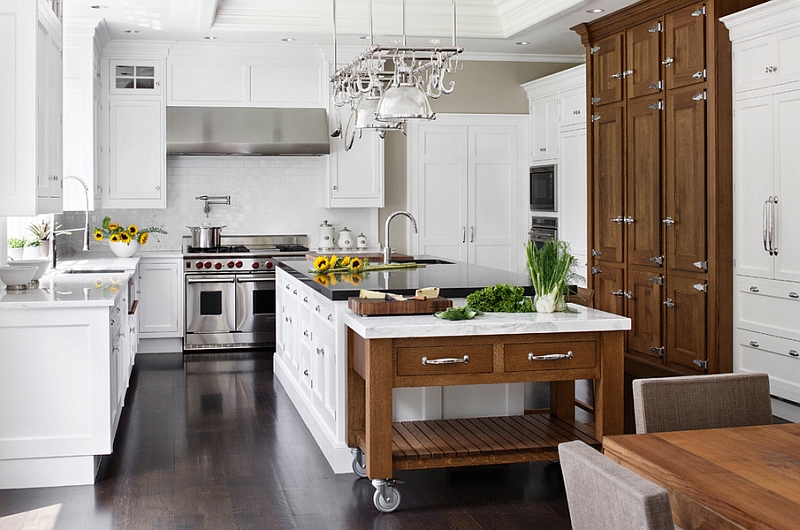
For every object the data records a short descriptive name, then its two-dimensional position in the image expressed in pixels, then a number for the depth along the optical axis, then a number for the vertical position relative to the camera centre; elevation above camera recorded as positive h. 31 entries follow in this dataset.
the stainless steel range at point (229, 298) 8.05 -0.43
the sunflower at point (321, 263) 5.53 -0.08
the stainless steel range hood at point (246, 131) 8.09 +1.09
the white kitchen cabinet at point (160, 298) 8.00 -0.43
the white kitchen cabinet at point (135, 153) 8.04 +0.89
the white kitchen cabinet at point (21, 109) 4.16 +0.67
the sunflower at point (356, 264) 5.55 -0.09
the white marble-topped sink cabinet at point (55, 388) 4.17 -0.65
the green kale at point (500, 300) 4.11 -0.24
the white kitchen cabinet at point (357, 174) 8.47 +0.72
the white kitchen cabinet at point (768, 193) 5.14 +0.33
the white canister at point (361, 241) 8.70 +0.08
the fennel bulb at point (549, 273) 3.98 -0.11
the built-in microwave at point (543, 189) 8.46 +0.58
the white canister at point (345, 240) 8.69 +0.09
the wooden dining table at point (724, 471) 1.77 -0.50
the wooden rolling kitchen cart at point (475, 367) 3.69 -0.50
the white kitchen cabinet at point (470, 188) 8.96 +0.62
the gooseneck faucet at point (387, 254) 6.05 -0.03
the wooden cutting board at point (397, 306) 3.96 -0.25
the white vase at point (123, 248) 7.66 +0.03
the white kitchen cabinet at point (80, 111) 7.12 +1.14
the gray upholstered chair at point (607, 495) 1.49 -0.43
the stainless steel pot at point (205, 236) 8.30 +0.13
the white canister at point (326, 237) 8.64 +0.12
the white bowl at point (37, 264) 4.88 -0.07
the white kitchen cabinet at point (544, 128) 8.46 +1.18
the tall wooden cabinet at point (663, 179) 5.73 +0.49
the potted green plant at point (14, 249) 5.66 +0.02
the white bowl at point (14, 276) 4.71 -0.13
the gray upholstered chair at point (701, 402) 2.55 -0.45
